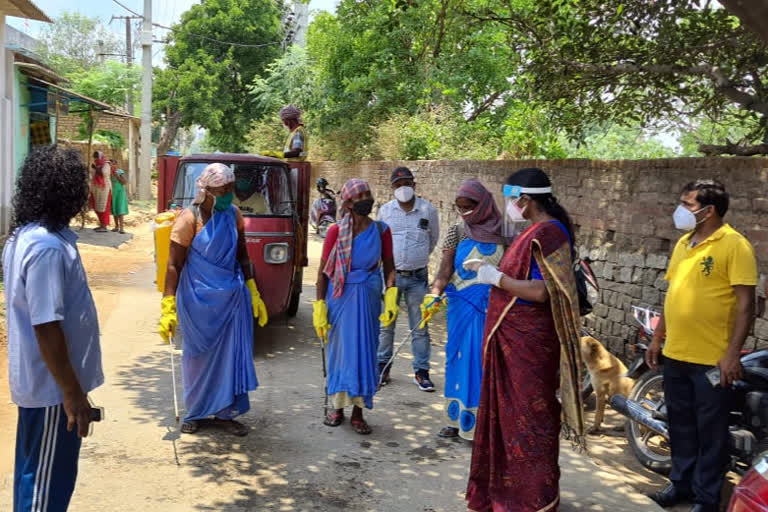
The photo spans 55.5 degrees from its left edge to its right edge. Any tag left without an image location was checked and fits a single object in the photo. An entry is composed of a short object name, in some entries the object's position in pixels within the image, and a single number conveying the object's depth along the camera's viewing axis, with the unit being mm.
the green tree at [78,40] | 56934
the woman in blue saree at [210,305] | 5137
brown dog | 5758
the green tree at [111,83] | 34562
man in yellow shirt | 4027
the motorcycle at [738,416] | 4207
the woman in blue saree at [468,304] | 5082
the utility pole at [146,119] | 27062
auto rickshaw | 7543
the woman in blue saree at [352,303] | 5293
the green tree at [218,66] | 33562
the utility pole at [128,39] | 48288
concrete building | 12984
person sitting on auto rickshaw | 9281
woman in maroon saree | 3684
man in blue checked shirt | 6785
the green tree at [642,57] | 7660
